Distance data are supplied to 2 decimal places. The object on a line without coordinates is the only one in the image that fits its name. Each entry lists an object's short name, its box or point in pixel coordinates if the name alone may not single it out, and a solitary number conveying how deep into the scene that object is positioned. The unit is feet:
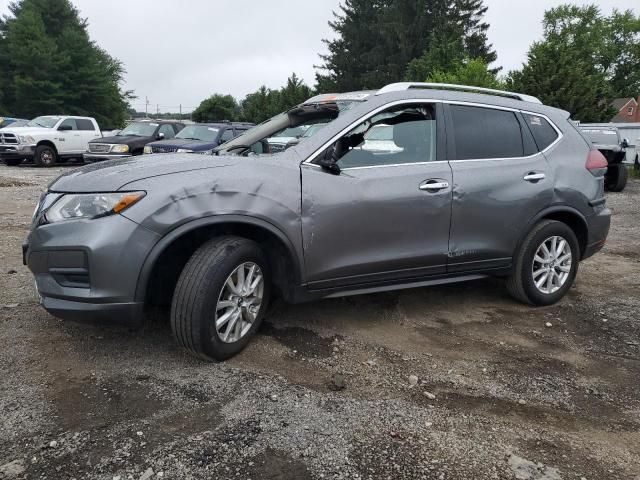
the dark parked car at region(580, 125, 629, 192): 43.50
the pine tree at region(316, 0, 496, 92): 142.10
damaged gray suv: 9.82
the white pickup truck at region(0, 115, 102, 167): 55.26
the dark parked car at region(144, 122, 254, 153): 40.52
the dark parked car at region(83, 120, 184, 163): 47.65
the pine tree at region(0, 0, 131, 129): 130.41
